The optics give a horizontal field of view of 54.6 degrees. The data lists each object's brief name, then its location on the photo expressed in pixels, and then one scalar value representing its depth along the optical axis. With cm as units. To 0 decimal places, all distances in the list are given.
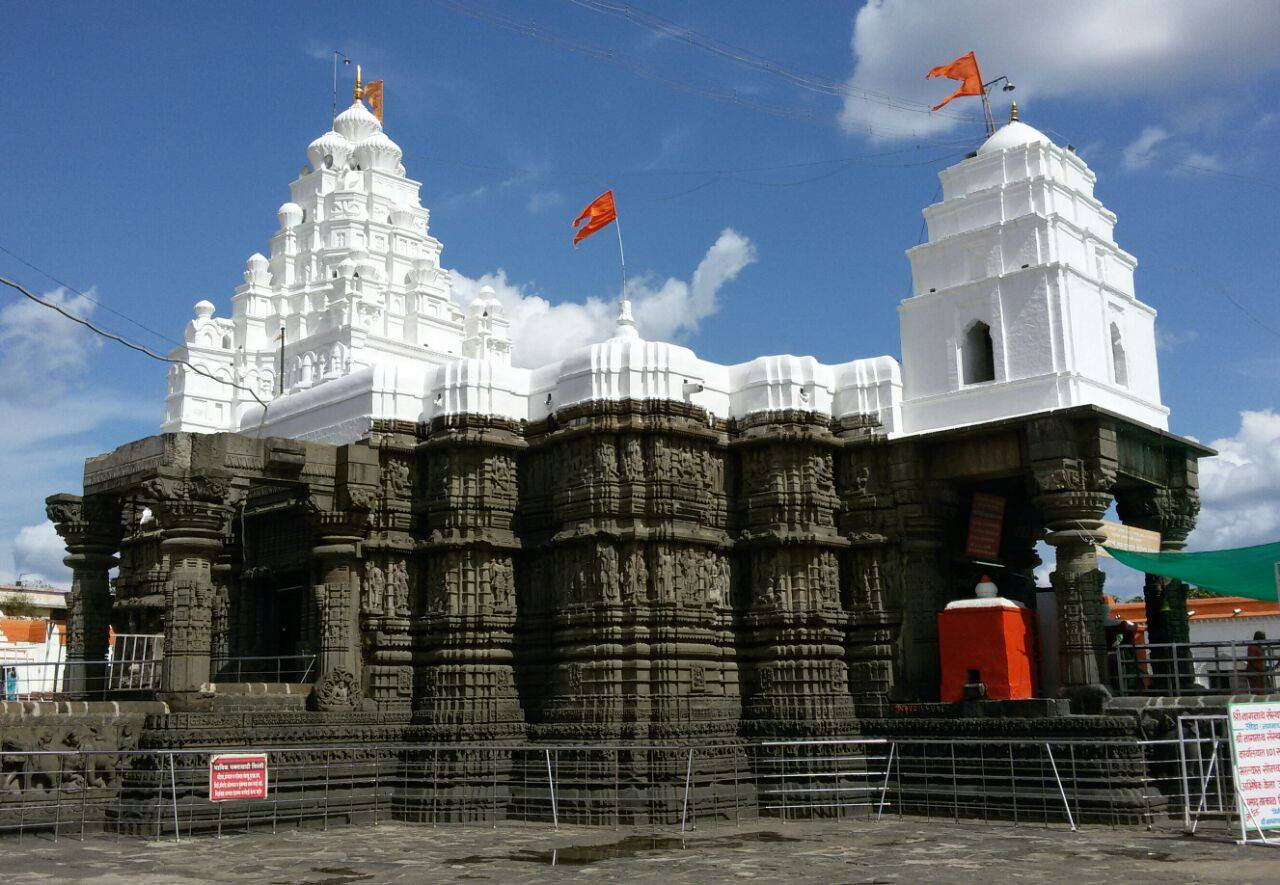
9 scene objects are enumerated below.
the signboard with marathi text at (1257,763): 1327
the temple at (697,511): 1917
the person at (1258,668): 1775
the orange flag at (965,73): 2288
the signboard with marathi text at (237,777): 1634
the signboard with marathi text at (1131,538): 1928
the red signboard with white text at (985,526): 2116
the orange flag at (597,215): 2383
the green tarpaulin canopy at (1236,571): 1800
